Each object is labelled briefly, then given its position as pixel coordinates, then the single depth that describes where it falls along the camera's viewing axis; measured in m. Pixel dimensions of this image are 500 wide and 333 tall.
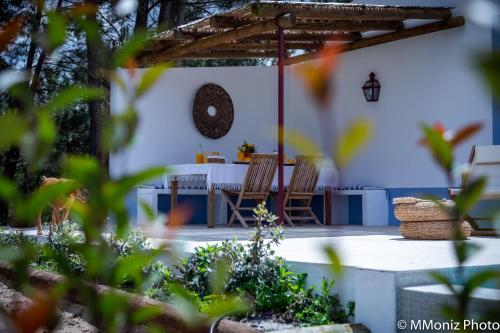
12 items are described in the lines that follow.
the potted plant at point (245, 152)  9.48
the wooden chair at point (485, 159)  7.01
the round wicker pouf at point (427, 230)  5.77
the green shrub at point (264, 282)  3.53
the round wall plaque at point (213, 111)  10.76
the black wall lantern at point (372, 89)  9.92
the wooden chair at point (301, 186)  8.90
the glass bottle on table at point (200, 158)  9.53
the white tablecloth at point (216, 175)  8.80
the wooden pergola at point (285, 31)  7.77
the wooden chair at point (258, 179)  8.66
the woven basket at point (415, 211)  5.77
